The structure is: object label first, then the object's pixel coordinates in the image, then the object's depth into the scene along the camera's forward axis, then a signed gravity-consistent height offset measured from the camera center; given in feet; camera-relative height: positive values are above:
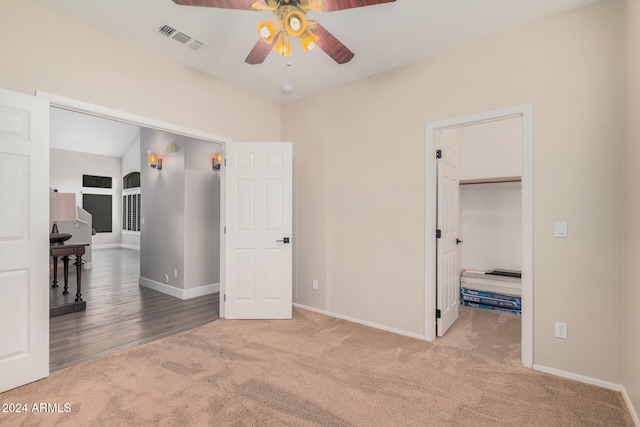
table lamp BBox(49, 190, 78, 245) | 12.16 +0.30
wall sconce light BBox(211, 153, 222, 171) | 16.42 +2.81
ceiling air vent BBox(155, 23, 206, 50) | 8.87 +5.27
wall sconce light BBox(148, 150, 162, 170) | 17.16 +2.99
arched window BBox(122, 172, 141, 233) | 35.99 +1.34
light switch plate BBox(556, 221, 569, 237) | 8.06 -0.36
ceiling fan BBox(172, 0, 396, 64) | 6.00 +4.03
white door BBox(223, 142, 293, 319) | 12.39 -0.67
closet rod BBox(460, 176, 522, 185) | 12.84 +1.50
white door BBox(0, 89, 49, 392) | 7.22 -0.61
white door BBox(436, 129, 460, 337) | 10.50 -0.48
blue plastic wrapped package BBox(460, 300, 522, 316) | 12.87 -3.99
